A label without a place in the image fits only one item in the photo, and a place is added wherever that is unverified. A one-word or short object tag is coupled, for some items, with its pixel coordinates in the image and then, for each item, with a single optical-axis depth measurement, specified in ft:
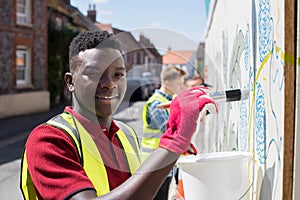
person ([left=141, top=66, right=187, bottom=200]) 10.18
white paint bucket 5.72
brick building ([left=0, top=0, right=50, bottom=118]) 50.98
